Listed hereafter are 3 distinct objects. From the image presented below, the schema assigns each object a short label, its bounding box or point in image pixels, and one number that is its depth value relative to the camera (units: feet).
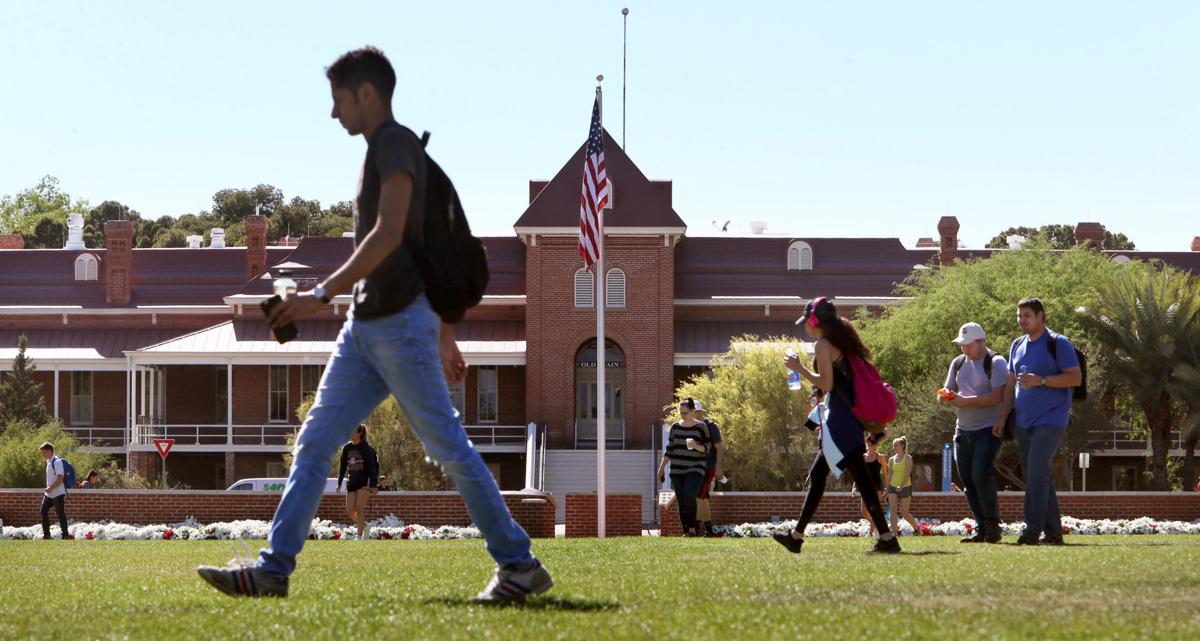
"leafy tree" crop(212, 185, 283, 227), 375.72
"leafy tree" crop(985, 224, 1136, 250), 330.54
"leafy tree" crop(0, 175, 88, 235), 343.05
